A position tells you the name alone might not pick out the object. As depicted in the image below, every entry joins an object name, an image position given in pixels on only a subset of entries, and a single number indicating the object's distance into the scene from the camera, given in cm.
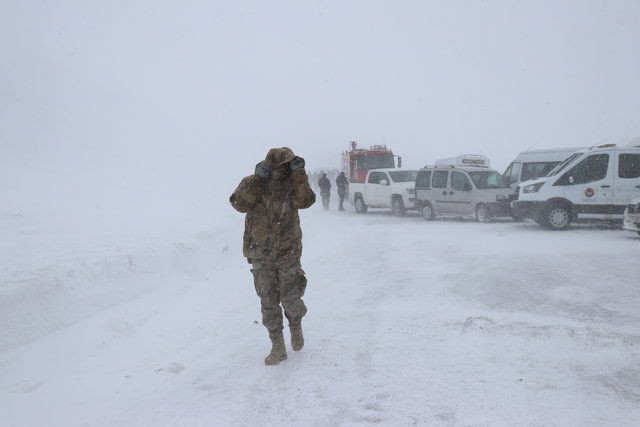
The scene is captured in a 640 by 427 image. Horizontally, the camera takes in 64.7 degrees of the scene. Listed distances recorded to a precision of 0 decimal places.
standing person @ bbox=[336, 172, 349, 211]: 2366
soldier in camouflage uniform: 450
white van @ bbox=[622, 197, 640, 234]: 1070
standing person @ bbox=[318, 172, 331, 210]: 2314
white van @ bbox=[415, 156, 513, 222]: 1570
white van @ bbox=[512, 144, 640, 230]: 1227
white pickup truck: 1940
